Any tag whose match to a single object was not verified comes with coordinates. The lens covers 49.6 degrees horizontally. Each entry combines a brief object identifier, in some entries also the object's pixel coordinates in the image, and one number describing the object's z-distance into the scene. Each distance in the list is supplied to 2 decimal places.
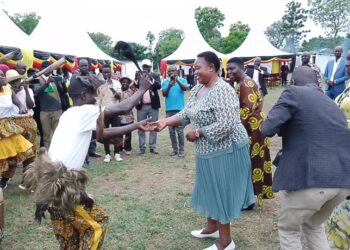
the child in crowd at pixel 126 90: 8.43
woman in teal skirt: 3.38
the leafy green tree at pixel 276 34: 74.38
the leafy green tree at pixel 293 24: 69.94
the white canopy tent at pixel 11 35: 9.70
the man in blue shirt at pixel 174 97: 8.07
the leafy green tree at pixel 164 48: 61.22
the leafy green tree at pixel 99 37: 87.24
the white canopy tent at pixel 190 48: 25.97
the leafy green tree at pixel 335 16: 56.25
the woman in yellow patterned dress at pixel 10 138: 5.21
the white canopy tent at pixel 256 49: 25.34
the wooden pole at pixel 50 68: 5.21
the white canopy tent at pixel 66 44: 13.34
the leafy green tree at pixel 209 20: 65.62
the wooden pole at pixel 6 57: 5.37
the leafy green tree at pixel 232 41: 54.03
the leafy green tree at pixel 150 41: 60.92
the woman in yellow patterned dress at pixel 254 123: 4.46
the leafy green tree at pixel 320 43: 57.34
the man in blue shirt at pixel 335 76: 7.58
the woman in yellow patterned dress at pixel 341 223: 3.14
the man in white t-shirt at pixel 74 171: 2.46
